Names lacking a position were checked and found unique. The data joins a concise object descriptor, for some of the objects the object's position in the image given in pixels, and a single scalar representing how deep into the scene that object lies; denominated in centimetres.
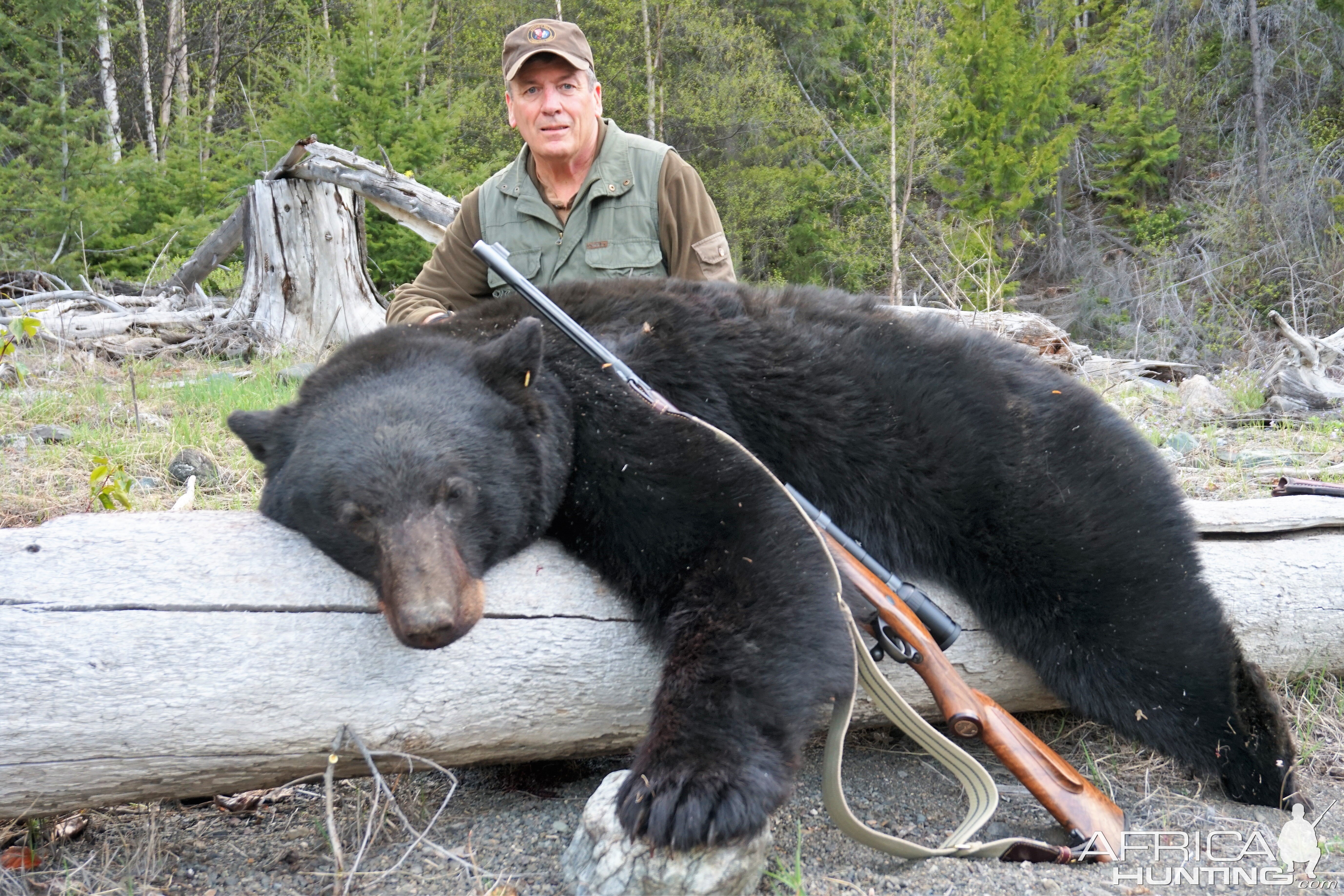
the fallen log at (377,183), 699
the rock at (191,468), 391
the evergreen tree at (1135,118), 1862
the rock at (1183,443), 459
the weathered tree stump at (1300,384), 565
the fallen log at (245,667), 181
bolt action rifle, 208
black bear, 200
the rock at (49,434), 438
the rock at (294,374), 583
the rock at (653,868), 171
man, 403
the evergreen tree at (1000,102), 1802
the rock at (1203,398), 607
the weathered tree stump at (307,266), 717
